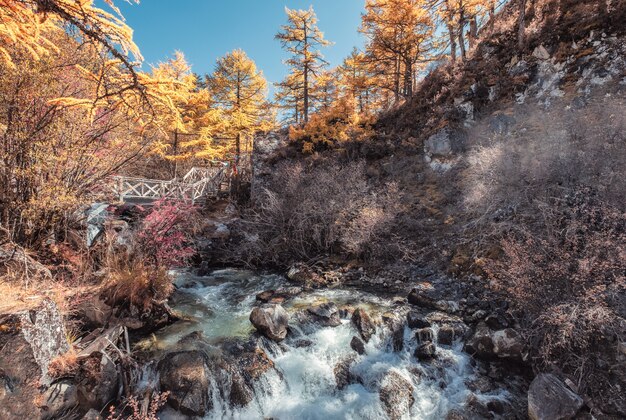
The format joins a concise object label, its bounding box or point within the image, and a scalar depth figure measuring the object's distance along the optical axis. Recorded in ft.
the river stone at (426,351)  17.56
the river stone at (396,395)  14.82
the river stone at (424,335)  18.63
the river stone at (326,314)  20.76
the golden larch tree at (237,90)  70.64
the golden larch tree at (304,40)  65.10
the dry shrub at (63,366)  13.39
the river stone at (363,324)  19.25
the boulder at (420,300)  22.50
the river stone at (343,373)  16.33
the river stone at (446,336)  18.57
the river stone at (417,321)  20.01
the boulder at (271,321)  18.99
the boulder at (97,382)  13.39
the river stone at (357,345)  18.16
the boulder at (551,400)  12.58
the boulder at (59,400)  12.55
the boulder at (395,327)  18.69
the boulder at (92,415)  12.60
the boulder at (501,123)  36.94
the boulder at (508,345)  15.97
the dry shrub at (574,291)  13.92
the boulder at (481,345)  16.80
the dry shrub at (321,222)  32.24
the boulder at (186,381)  14.02
